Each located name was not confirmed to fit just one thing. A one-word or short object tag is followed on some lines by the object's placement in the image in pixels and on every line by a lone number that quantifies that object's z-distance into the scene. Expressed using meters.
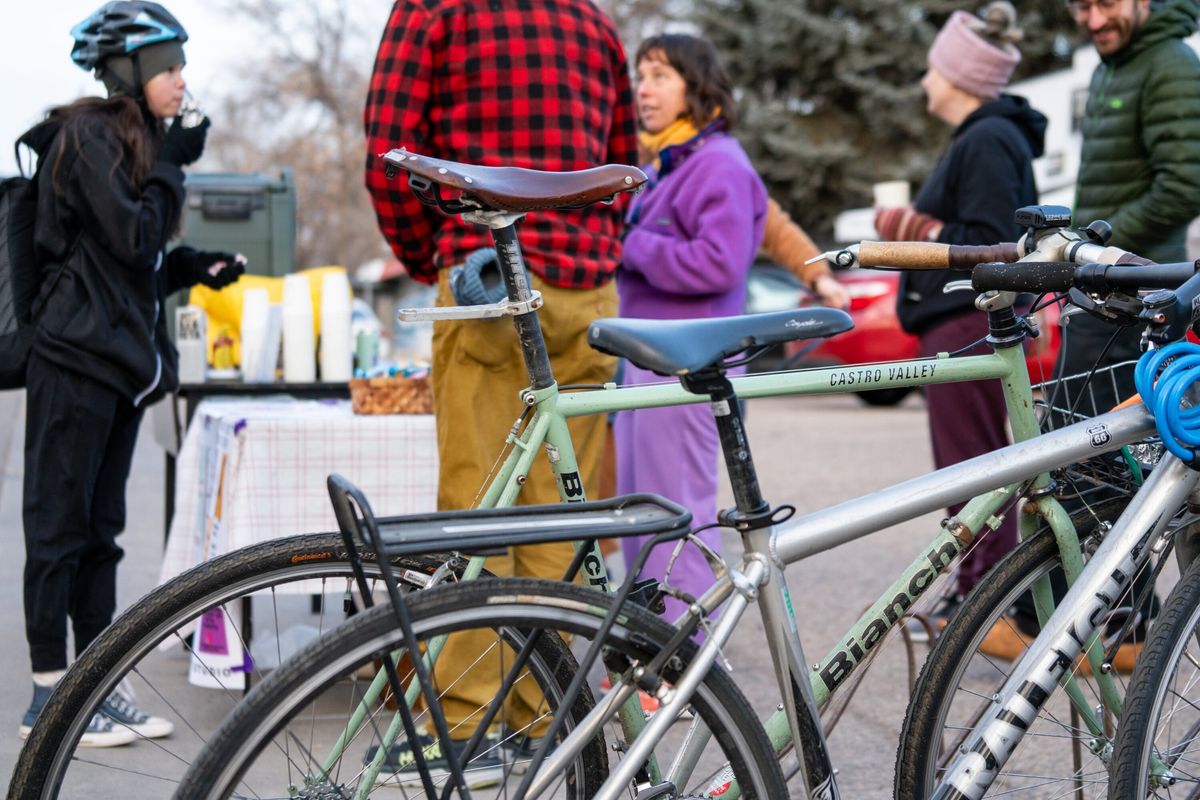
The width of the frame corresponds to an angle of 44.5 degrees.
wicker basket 4.40
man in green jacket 4.31
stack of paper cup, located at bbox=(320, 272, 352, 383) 5.11
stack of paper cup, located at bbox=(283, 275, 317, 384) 5.06
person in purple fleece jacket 4.43
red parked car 13.81
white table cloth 4.19
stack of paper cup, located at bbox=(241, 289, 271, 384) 5.10
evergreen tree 27.30
